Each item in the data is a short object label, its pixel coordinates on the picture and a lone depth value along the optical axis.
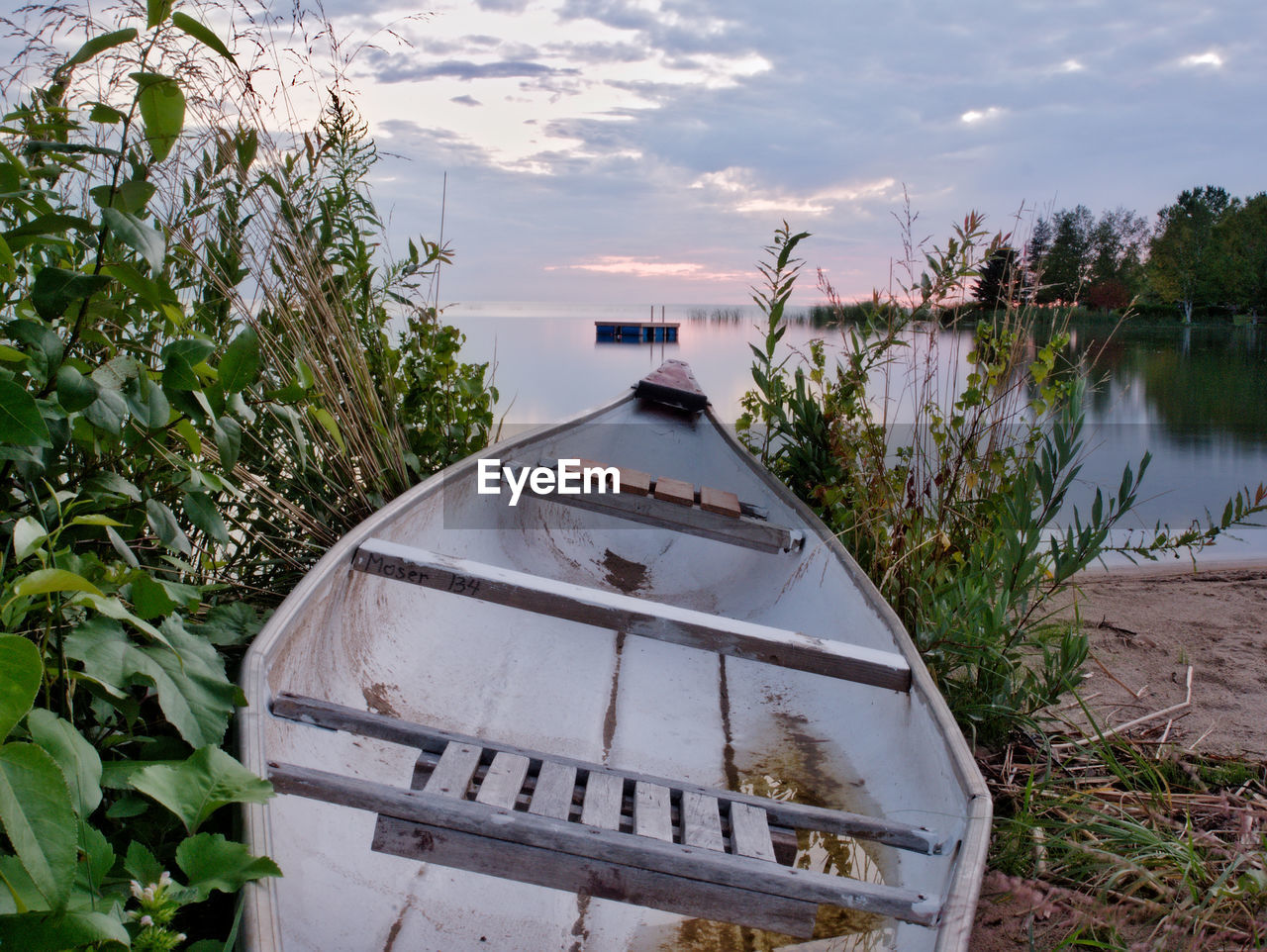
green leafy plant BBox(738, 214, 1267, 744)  2.39
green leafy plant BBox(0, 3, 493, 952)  0.78
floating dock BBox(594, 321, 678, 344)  38.97
